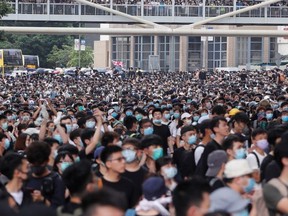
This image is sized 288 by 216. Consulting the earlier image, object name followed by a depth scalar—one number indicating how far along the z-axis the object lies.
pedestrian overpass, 61.47
